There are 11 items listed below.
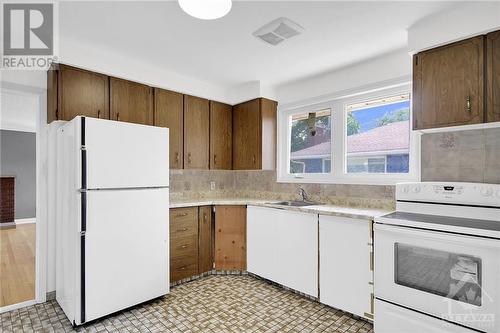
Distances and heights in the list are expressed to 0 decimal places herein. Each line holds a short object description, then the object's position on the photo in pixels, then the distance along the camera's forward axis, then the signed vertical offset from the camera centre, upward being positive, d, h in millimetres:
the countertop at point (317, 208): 2256 -406
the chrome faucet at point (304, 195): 3234 -329
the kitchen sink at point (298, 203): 3099 -425
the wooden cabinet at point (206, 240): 2941 -854
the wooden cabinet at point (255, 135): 3480 +450
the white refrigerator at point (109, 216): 2094 -416
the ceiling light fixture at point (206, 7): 1582 +994
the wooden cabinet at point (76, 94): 2373 +713
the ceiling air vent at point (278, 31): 2064 +1138
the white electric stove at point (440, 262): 1562 -620
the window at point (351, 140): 2619 +319
